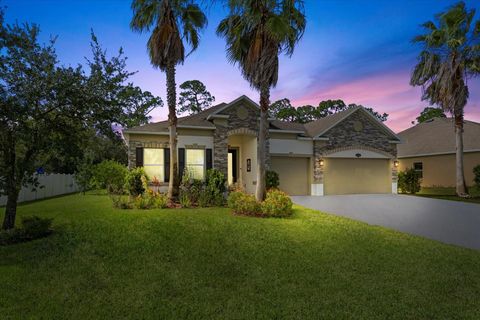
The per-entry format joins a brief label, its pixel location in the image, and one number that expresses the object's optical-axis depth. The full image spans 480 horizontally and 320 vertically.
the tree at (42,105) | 5.74
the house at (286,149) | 14.58
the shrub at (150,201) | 10.46
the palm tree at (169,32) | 11.37
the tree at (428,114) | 40.09
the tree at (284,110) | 35.01
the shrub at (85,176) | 17.09
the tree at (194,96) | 33.22
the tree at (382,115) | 43.81
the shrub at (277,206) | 9.64
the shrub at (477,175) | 15.36
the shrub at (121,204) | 10.55
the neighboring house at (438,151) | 20.55
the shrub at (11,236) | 6.43
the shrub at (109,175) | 16.86
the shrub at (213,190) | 11.60
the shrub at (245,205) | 9.83
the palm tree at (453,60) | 15.45
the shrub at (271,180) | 14.41
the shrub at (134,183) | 11.66
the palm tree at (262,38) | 10.20
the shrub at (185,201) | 10.99
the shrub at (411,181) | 18.22
